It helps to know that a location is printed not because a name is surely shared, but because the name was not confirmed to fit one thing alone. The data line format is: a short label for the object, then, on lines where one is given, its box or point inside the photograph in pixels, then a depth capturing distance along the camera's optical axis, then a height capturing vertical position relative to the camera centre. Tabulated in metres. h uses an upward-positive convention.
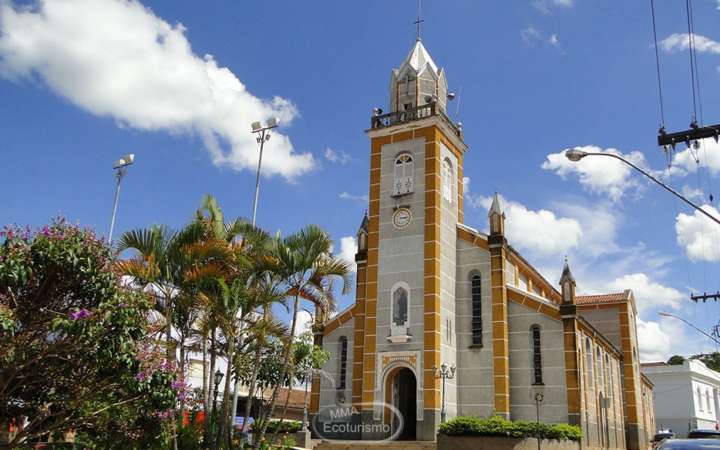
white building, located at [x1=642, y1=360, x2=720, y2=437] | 63.88 +2.01
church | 31.77 +4.40
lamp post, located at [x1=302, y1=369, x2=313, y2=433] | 30.90 -0.71
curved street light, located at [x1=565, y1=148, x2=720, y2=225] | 16.36 +6.46
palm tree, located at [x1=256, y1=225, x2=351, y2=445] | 20.58 +4.28
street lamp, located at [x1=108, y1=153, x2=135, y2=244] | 37.09 +12.97
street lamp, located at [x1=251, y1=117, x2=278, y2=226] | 31.16 +12.81
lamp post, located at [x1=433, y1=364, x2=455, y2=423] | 29.91 +1.58
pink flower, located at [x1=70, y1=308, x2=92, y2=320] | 12.15 +1.51
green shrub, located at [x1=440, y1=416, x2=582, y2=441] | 25.64 -0.69
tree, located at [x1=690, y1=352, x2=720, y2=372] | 104.74 +9.64
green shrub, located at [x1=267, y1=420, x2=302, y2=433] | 33.46 -1.17
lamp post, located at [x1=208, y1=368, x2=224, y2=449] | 19.16 -0.06
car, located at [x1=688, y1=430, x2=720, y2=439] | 28.73 -0.74
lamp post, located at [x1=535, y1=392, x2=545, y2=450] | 25.68 +0.57
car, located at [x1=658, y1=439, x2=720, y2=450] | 10.18 -0.44
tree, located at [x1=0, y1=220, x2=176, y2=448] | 12.16 +1.16
